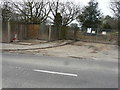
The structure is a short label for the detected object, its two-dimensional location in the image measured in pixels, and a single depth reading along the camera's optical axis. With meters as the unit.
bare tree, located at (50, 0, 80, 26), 22.41
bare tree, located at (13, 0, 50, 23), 19.21
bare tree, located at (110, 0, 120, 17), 16.54
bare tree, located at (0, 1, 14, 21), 18.50
